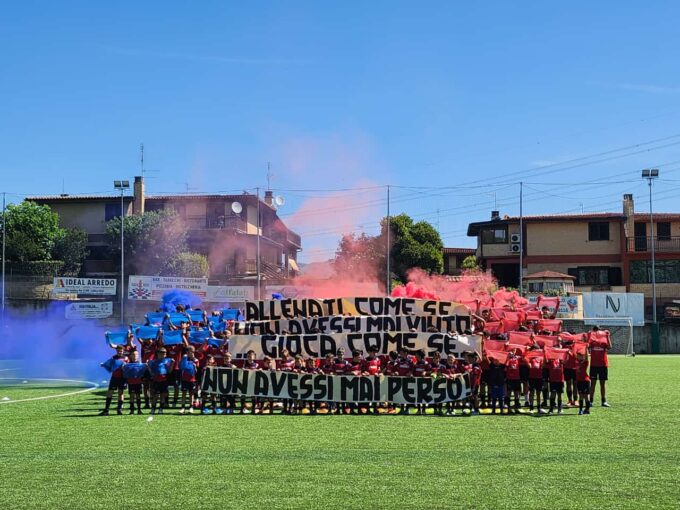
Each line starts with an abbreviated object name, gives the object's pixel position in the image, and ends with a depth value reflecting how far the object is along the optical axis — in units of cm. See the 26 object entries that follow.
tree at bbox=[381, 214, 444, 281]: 5731
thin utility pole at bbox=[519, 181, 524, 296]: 5536
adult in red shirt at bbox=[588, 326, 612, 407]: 1958
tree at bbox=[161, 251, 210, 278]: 5162
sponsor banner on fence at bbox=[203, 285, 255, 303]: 4666
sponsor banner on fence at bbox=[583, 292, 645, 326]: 4884
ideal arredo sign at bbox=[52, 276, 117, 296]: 4628
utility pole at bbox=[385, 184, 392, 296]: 4581
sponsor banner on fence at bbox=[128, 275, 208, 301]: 4606
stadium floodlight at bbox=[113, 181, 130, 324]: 4402
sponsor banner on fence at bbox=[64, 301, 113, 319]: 4553
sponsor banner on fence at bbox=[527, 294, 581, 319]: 4772
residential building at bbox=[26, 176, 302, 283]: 5634
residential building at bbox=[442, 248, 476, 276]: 6850
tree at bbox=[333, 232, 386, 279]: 5553
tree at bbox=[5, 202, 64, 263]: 5194
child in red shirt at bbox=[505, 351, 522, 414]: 1897
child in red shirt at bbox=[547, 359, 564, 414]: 1864
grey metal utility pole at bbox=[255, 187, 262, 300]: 4473
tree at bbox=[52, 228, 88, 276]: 5381
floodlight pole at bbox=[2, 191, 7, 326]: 4603
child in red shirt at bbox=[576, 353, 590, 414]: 1845
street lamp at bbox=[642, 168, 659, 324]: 5656
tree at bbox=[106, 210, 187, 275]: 5325
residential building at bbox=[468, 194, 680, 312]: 5928
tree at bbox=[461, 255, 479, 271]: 6137
